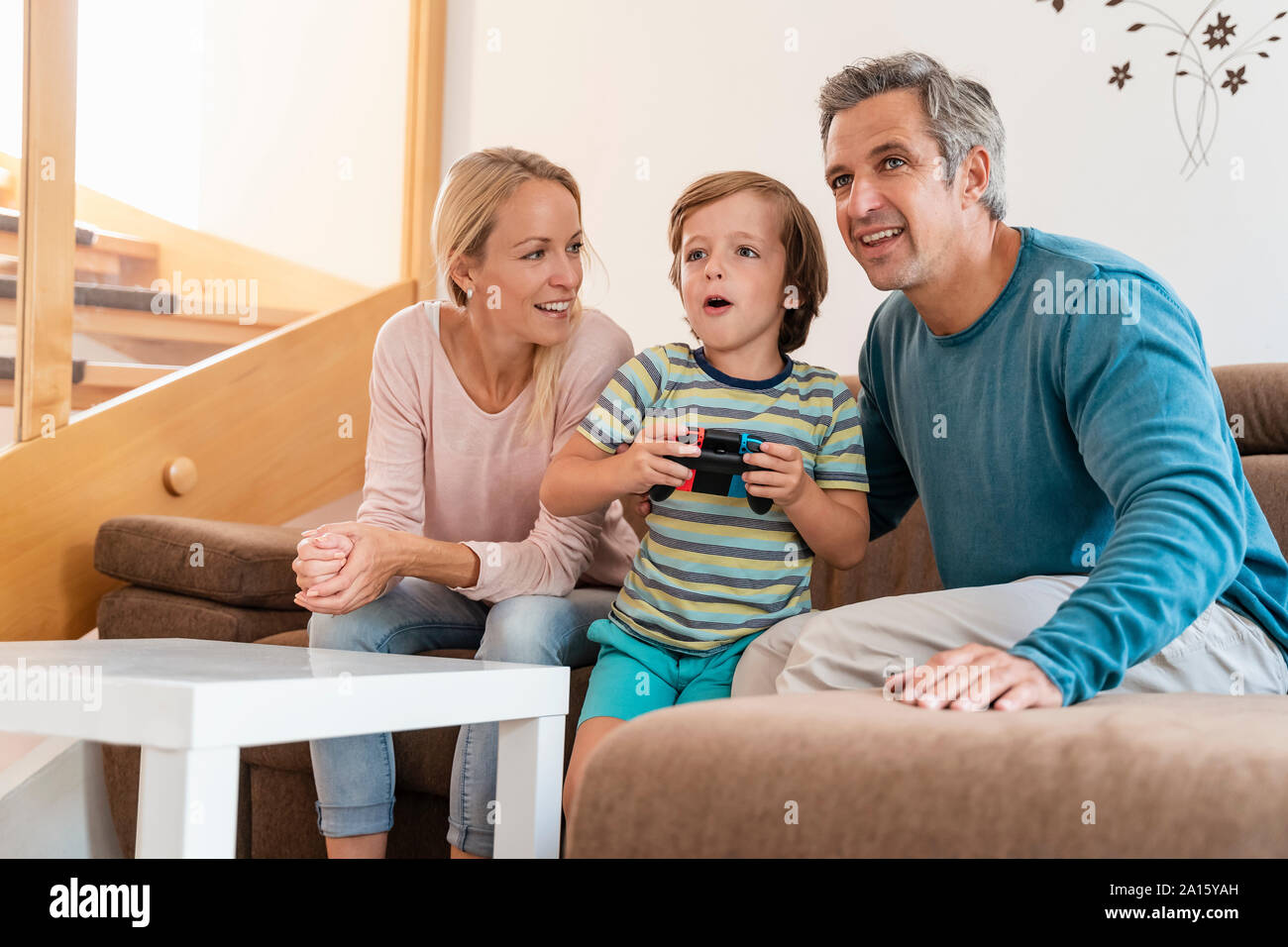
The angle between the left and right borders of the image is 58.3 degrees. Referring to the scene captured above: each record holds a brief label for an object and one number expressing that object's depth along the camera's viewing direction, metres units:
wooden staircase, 2.23
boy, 1.36
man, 0.94
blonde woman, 1.51
